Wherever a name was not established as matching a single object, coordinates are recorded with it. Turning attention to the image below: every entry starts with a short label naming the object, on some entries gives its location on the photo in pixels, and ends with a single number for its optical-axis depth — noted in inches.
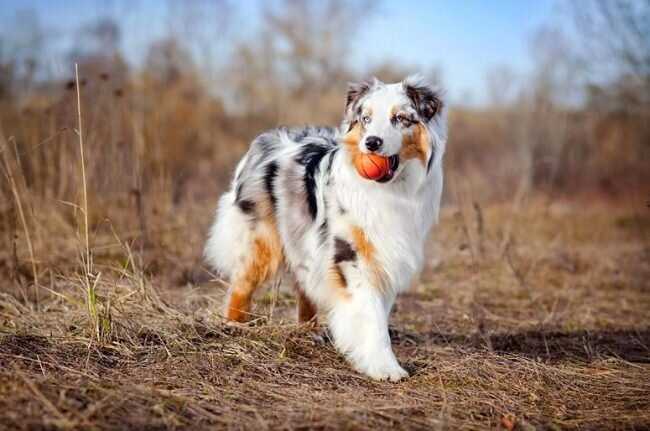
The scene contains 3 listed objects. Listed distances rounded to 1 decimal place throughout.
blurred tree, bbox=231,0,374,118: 713.6
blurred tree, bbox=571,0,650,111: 414.0
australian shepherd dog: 158.2
